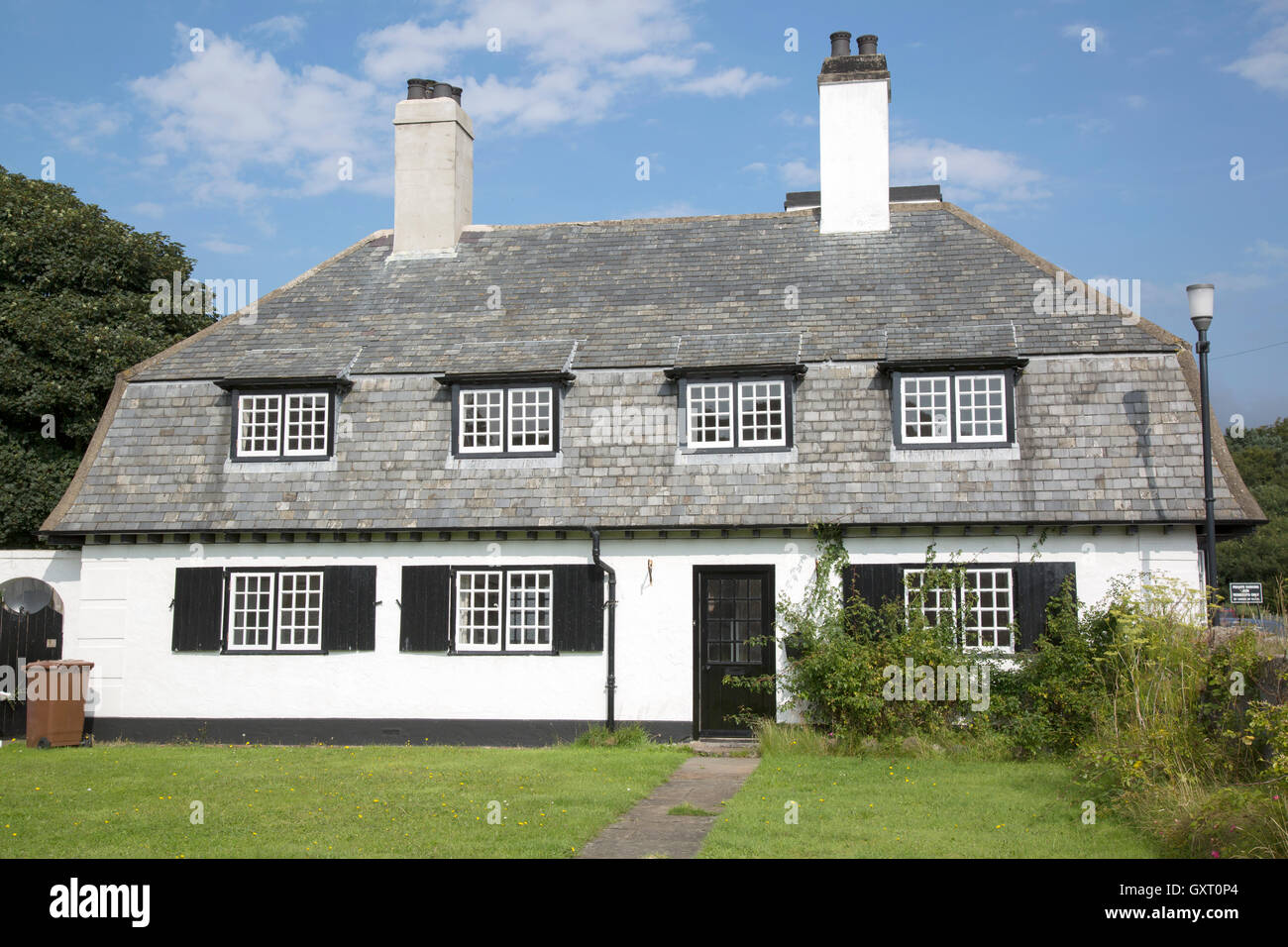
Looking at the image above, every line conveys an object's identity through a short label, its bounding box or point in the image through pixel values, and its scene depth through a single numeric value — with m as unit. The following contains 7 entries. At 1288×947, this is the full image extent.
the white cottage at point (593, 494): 15.47
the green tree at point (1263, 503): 52.78
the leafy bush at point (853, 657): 14.45
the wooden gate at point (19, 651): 16.84
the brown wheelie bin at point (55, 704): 15.95
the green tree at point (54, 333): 23.31
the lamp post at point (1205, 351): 14.02
